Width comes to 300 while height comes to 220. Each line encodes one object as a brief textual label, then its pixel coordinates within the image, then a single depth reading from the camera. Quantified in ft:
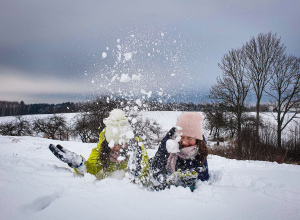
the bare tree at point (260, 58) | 52.13
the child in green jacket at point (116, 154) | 8.13
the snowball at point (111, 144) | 8.92
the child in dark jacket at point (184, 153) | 8.30
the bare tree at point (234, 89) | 56.13
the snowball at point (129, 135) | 8.96
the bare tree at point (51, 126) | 115.55
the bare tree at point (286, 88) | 53.83
